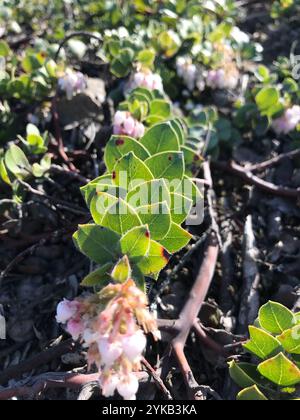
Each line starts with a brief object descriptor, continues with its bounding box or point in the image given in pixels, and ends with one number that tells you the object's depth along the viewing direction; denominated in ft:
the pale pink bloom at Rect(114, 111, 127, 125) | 0.72
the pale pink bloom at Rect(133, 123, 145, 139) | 0.72
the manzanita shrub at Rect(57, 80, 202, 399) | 0.41
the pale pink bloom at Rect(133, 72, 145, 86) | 0.83
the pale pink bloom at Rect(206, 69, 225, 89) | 0.99
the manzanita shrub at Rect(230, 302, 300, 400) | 0.48
